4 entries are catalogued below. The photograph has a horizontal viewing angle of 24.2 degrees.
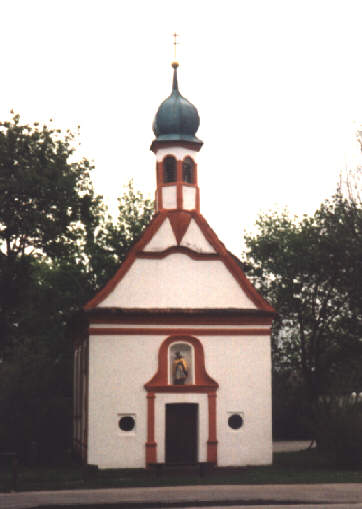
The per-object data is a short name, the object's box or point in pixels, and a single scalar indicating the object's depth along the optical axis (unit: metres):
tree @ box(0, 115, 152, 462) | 27.86
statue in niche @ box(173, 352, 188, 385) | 29.48
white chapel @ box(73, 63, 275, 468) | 28.88
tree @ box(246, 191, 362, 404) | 40.59
